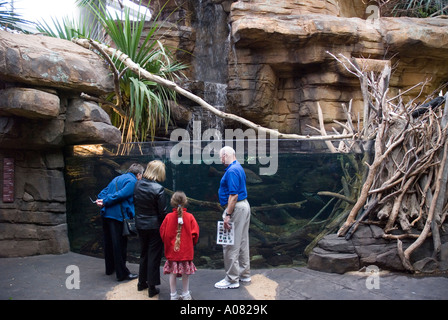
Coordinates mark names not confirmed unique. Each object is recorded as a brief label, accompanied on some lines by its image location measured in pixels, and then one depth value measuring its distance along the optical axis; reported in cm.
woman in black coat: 423
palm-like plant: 706
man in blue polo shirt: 443
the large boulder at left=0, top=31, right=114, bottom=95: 513
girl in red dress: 399
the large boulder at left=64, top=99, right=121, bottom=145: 584
